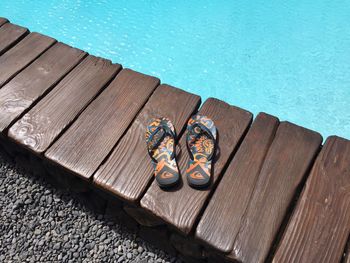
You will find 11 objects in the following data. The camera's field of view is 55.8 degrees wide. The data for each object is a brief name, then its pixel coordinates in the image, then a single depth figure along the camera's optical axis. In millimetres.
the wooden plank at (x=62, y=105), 2096
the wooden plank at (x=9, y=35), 2643
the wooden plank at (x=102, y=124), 1971
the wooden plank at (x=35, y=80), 2236
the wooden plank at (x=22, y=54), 2457
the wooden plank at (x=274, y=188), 1607
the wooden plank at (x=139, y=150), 1845
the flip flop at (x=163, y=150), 1792
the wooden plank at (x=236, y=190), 1654
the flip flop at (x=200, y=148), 1782
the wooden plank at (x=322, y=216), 1572
